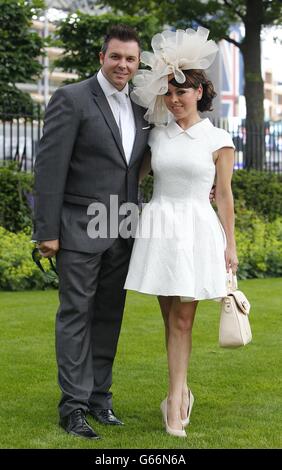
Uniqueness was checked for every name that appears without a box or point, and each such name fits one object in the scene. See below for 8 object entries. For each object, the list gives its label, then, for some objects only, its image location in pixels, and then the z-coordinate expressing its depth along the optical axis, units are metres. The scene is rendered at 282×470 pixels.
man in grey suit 4.68
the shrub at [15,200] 11.48
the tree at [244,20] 16.78
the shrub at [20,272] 9.97
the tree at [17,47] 14.44
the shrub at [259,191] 13.98
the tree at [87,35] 16.89
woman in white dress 4.63
